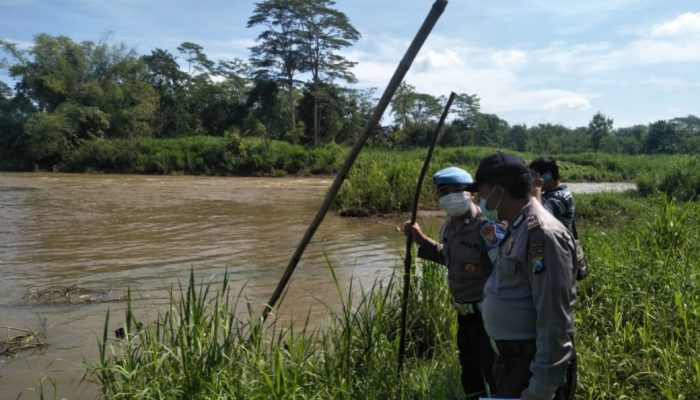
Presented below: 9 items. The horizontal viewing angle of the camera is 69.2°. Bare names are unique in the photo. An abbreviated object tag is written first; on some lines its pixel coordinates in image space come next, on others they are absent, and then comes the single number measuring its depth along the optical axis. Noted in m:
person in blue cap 2.71
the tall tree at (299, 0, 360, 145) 36.84
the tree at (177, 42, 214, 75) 43.88
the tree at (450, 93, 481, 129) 50.92
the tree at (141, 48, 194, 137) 41.03
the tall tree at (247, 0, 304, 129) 36.88
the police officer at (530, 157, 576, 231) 3.68
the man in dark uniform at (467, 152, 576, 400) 1.67
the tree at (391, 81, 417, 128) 41.88
